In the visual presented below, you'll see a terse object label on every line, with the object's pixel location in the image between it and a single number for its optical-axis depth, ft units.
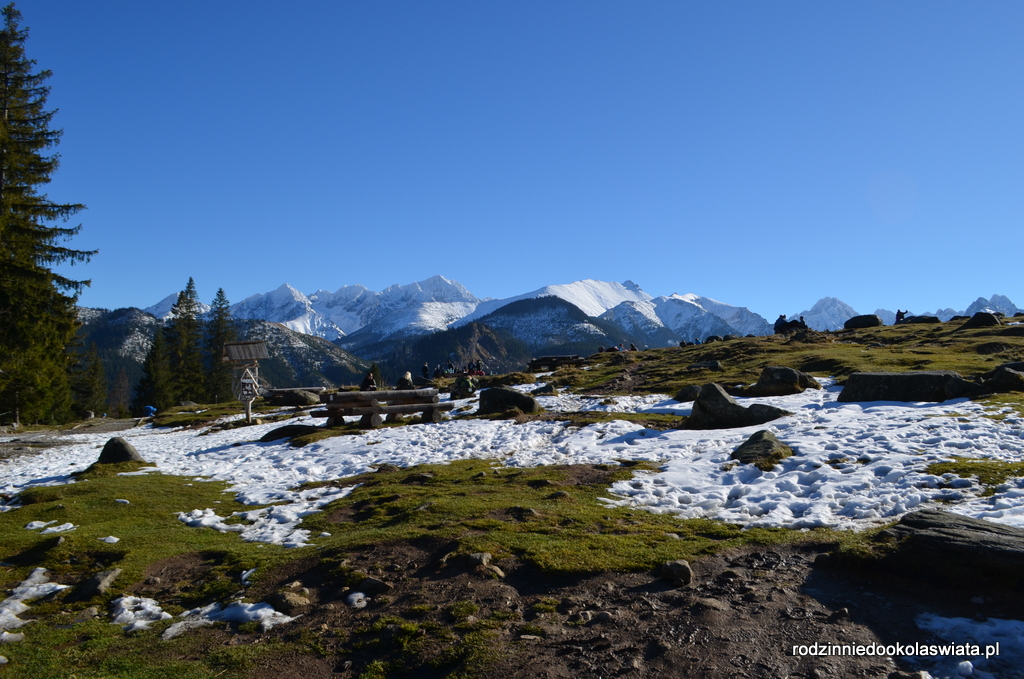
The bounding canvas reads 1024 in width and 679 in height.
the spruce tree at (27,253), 81.56
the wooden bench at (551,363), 170.03
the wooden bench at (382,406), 77.97
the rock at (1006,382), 60.34
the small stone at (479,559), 25.24
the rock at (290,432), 75.00
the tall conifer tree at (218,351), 265.13
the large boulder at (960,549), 20.26
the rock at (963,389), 59.88
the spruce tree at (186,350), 255.70
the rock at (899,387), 61.93
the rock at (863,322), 181.88
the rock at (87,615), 22.82
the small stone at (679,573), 22.94
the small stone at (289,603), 22.52
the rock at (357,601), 22.58
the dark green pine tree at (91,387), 239.50
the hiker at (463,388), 116.47
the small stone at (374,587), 23.66
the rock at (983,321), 142.93
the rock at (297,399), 134.51
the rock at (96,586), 25.16
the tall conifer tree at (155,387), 236.02
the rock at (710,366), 114.58
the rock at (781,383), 79.82
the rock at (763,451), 41.75
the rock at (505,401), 82.12
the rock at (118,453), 63.26
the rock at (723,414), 59.06
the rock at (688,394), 82.74
